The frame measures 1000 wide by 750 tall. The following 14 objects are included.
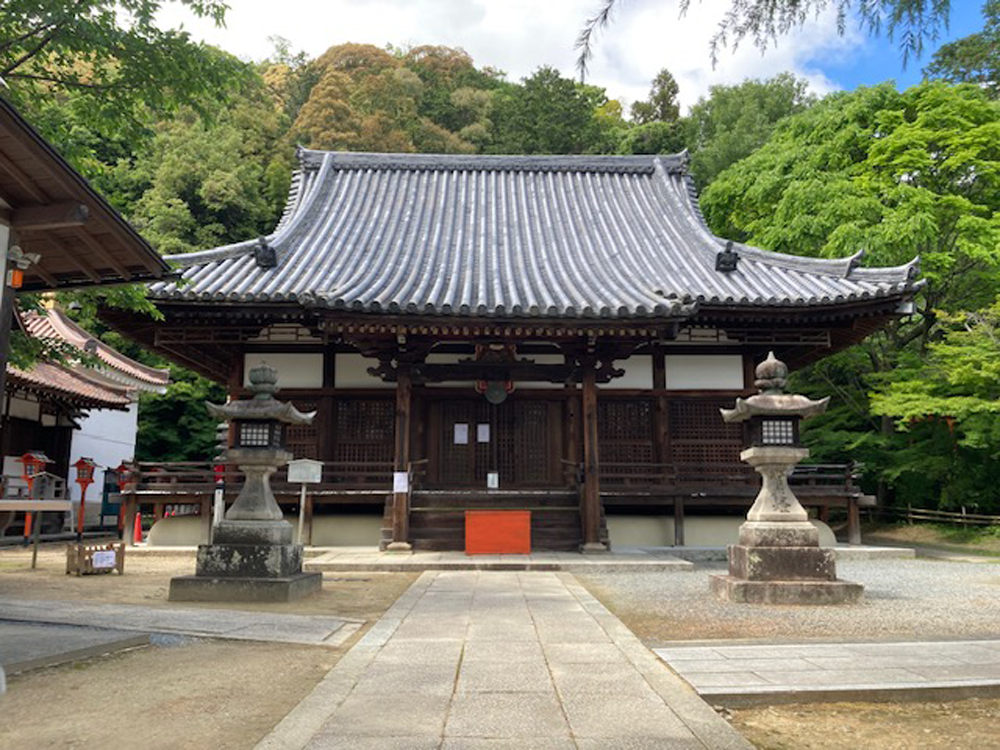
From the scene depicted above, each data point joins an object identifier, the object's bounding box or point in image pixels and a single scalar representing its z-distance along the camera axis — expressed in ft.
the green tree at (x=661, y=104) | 148.87
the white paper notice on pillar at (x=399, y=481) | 38.52
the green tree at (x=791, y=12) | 10.41
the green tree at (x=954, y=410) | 48.47
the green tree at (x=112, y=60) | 24.32
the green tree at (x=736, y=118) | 115.65
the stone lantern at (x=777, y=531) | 25.36
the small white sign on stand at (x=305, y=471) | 34.12
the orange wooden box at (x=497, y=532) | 37.76
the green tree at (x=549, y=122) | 127.75
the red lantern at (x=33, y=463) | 54.08
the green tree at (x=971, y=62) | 72.84
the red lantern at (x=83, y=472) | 59.57
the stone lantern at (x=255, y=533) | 25.34
